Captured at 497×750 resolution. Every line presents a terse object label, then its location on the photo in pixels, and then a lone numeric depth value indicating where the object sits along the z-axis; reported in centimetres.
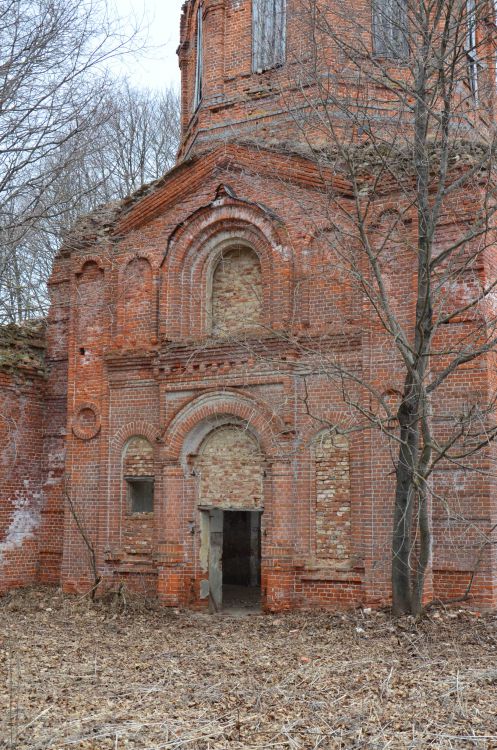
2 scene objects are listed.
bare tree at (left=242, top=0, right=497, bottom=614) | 948
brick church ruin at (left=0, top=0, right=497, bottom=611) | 1138
